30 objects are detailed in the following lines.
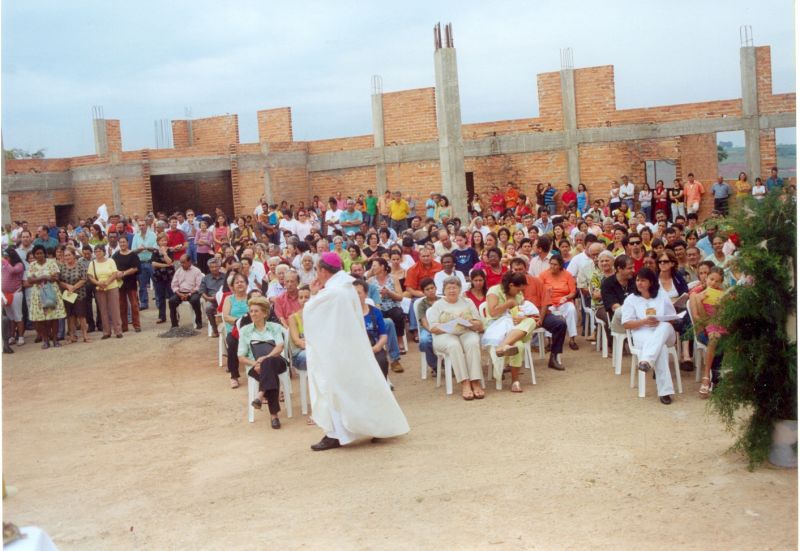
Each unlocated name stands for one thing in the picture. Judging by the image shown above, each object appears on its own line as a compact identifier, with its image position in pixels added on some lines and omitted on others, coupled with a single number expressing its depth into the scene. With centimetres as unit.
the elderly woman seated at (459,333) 935
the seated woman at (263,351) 885
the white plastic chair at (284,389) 912
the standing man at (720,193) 2177
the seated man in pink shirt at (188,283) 1400
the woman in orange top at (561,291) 1094
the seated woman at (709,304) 863
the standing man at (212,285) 1338
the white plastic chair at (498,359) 941
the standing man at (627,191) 2185
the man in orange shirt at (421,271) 1194
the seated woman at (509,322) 946
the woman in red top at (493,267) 1111
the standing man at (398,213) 2114
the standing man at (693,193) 2117
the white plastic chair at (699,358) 927
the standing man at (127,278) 1455
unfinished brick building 2305
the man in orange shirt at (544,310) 1023
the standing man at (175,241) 1639
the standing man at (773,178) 2100
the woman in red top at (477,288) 1042
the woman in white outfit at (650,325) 865
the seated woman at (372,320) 951
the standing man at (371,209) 2289
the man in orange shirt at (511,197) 2281
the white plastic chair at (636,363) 886
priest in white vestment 776
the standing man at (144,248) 1584
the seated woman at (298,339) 930
